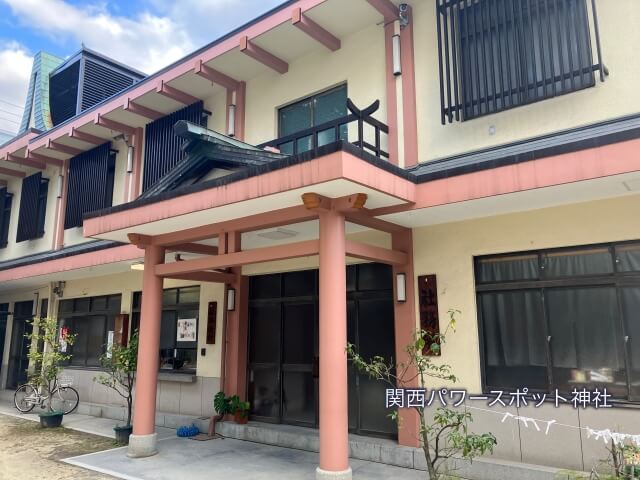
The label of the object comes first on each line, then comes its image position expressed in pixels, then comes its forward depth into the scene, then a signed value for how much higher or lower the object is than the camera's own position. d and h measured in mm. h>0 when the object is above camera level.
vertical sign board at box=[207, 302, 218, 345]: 8961 +227
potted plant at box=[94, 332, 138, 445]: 7937 -497
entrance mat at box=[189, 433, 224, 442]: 7842 -1648
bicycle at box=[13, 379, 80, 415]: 11039 -1464
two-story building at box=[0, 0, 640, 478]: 5207 +1420
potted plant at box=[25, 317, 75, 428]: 9398 -627
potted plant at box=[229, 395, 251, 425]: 7992 -1210
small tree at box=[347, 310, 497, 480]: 4191 -716
